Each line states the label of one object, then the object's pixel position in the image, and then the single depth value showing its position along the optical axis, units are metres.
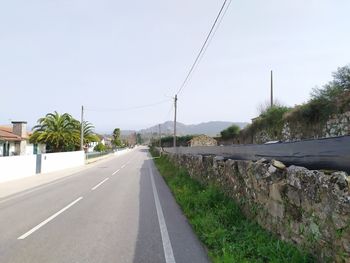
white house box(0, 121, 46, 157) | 46.91
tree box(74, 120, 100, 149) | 55.58
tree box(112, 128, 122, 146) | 152.62
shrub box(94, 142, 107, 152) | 89.89
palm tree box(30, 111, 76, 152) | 51.22
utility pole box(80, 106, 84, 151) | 48.42
